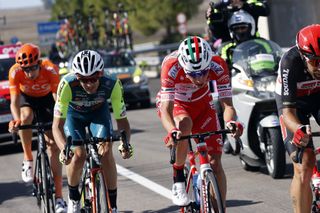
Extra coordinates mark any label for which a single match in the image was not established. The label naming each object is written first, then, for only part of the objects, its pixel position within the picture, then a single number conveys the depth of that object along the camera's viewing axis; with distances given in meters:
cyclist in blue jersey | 12.26
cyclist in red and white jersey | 11.54
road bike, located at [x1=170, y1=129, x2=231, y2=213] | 10.85
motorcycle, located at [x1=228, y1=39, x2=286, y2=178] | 16.46
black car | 35.22
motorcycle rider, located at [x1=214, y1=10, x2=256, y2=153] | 19.68
